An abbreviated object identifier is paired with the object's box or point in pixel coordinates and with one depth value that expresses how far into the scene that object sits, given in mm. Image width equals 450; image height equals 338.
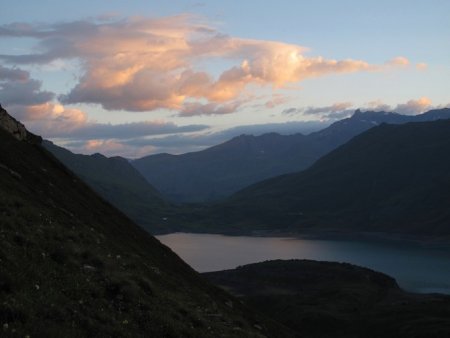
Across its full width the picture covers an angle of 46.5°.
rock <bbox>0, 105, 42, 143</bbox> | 68750
